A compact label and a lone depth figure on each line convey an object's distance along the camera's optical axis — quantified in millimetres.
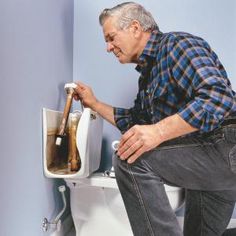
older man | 821
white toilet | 1217
